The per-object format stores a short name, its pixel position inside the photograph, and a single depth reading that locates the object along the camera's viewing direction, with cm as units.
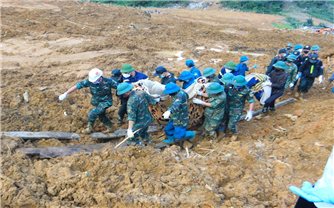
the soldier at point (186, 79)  726
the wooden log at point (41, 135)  646
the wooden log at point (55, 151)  586
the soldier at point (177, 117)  633
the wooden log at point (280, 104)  839
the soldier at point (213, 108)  654
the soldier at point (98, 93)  669
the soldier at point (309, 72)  954
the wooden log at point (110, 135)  700
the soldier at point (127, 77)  706
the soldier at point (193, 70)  764
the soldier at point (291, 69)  854
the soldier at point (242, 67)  825
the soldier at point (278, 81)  816
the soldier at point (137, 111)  610
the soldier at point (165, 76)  728
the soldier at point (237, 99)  680
